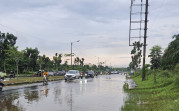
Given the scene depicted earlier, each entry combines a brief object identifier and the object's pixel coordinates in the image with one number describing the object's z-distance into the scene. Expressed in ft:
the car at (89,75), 230.68
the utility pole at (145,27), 111.08
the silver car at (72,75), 168.82
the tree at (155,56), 134.90
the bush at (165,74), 90.06
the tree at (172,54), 104.81
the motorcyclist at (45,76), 117.03
